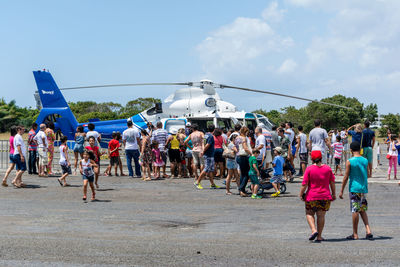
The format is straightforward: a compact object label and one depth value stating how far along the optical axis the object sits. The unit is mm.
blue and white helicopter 20547
